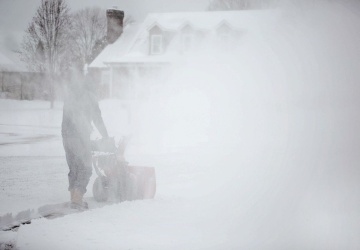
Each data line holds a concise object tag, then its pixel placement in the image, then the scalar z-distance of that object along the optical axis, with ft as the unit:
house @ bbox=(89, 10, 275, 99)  160.25
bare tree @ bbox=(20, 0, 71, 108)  64.49
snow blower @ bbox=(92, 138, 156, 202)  38.06
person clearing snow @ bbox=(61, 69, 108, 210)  36.37
